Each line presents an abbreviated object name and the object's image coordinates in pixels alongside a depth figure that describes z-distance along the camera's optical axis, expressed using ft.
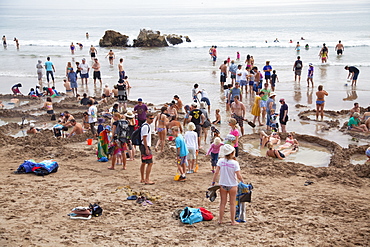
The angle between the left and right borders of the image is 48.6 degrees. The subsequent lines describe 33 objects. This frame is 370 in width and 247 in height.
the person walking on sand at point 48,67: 79.30
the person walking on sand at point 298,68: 75.61
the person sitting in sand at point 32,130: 46.93
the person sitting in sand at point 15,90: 67.67
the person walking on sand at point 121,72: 75.83
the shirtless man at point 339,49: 113.50
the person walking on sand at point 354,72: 70.69
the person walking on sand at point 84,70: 77.10
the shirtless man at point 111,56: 103.94
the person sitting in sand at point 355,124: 45.96
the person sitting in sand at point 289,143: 41.70
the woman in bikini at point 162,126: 40.52
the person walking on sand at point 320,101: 51.19
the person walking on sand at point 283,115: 45.91
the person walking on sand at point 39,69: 79.35
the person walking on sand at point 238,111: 45.70
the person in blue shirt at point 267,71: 70.38
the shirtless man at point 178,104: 51.91
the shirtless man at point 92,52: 114.85
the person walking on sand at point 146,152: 30.01
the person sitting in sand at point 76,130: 45.80
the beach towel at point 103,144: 35.83
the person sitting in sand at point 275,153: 38.61
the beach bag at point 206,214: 23.81
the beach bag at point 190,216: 23.26
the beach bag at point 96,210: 24.02
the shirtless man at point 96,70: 76.54
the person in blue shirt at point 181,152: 31.07
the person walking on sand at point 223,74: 73.22
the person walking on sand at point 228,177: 22.38
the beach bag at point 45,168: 32.11
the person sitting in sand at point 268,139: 42.86
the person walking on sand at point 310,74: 71.36
